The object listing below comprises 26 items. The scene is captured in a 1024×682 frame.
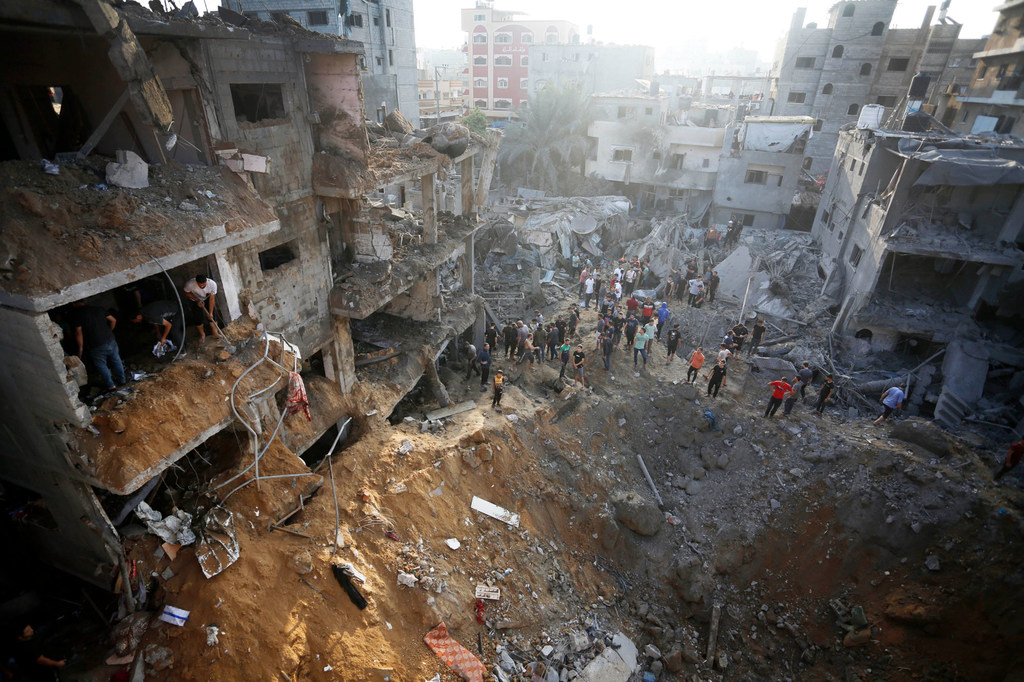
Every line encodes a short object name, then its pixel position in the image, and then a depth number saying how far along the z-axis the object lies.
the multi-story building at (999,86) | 26.67
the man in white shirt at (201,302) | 8.01
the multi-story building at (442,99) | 49.53
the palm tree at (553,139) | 41.16
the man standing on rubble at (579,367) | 16.44
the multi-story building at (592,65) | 49.72
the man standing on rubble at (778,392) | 14.66
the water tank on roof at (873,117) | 25.81
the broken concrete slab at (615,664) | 10.16
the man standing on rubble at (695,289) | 22.23
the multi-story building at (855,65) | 33.69
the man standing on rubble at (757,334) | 18.02
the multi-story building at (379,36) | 27.47
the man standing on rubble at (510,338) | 17.62
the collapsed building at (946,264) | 15.70
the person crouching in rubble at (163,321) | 7.66
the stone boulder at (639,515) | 13.11
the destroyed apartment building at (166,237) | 6.13
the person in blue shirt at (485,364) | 16.14
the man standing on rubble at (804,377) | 15.09
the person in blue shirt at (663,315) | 19.22
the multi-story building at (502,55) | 56.06
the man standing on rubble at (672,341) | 17.98
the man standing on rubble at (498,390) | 14.62
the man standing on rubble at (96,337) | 6.74
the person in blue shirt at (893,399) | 14.09
